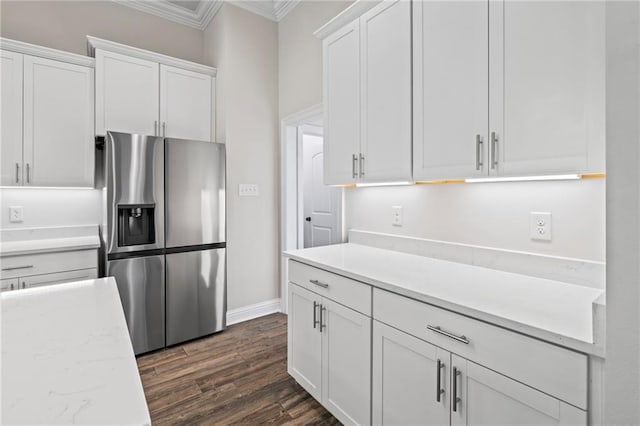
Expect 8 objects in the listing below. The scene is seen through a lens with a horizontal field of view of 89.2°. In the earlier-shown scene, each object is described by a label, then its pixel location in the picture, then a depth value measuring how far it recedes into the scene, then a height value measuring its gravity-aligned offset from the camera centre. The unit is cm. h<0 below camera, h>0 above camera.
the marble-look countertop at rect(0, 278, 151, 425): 50 -30
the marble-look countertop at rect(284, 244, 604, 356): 93 -31
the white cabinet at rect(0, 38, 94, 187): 239 +73
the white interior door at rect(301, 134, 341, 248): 408 +13
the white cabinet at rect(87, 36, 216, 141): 269 +105
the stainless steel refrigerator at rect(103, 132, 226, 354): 246 -20
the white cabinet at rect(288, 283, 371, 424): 153 -76
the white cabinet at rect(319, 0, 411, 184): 171 +68
